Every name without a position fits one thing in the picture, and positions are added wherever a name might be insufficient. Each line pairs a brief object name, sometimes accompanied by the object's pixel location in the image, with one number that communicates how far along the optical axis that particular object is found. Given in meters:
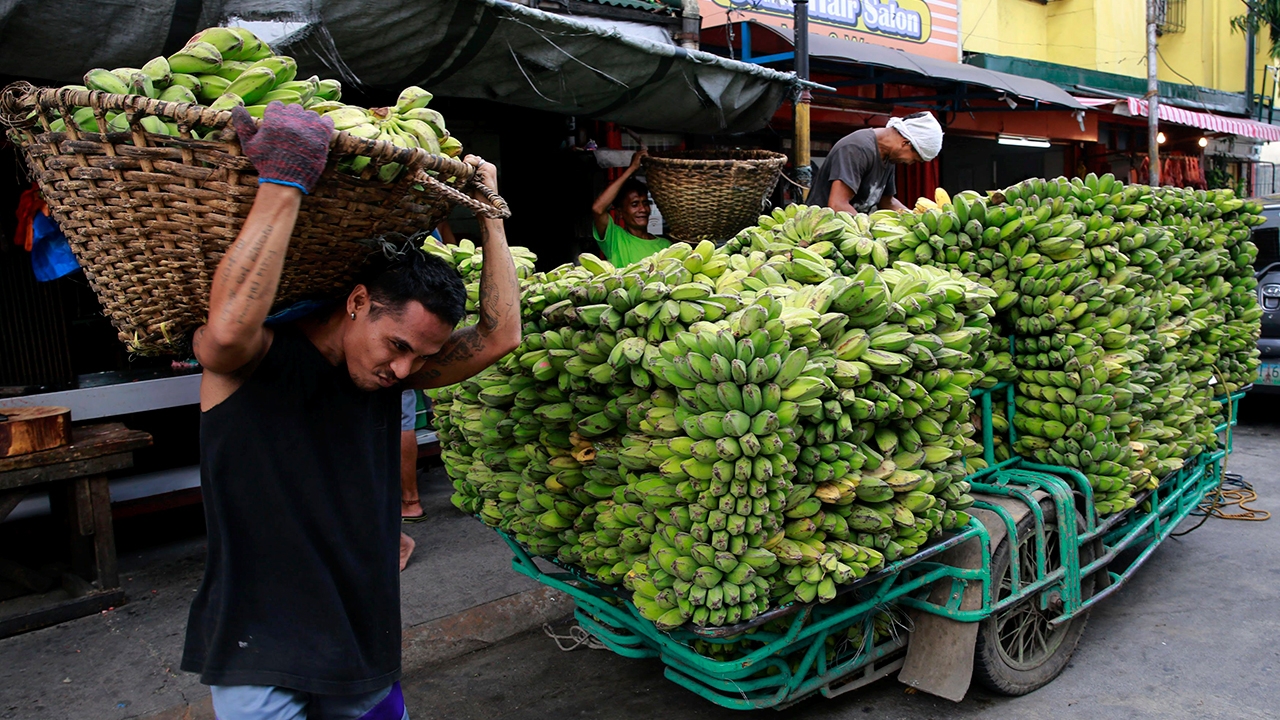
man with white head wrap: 5.29
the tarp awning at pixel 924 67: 8.01
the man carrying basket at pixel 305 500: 1.95
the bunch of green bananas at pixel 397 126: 1.74
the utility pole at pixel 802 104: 6.48
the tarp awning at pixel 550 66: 4.49
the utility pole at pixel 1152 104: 13.16
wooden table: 4.19
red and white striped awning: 12.65
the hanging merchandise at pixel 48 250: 4.82
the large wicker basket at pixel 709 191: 5.60
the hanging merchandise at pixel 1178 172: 16.64
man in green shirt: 6.10
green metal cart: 2.84
